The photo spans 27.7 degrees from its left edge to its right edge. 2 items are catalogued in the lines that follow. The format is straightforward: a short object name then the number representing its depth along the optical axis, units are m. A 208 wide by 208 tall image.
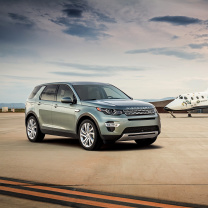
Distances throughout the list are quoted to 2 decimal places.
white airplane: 43.31
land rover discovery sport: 11.34
